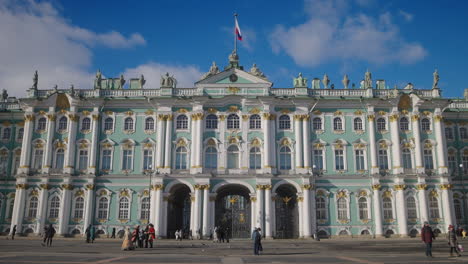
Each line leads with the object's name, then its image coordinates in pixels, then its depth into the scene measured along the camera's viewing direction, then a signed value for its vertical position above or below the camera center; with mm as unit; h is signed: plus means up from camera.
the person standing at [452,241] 24516 -700
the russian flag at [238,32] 51931 +22530
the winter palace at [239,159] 47781 +7452
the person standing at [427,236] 24000 -434
